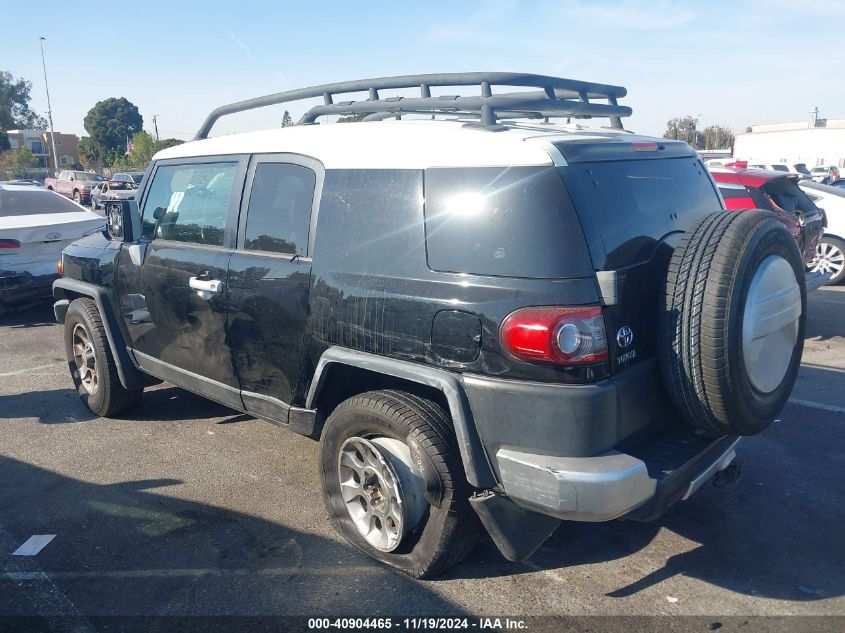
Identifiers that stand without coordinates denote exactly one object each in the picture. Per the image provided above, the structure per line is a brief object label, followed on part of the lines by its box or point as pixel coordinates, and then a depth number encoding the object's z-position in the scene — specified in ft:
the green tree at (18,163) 172.95
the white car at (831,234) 31.35
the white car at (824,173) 87.45
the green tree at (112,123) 277.44
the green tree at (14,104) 252.62
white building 144.36
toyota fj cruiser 8.38
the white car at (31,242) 25.80
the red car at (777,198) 23.79
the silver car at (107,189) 95.43
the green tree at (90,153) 253.20
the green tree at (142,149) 169.64
